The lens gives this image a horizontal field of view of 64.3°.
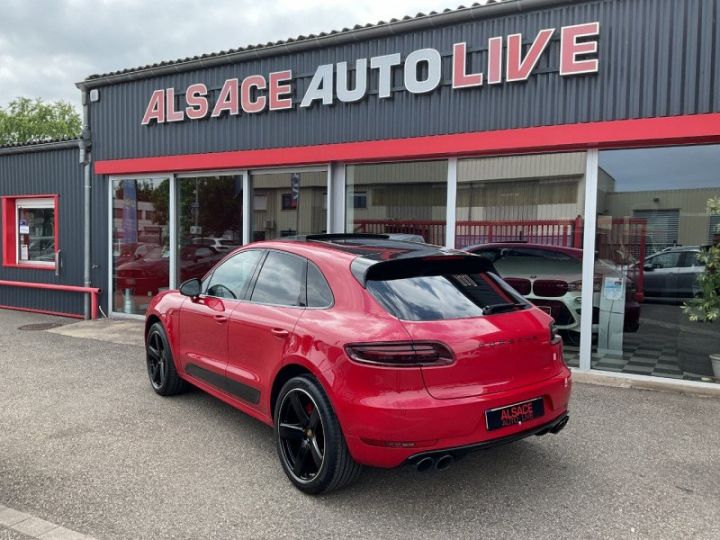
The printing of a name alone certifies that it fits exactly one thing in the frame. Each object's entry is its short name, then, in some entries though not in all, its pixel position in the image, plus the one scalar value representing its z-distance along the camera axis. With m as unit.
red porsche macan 3.10
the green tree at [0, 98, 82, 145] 48.50
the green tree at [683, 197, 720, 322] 6.10
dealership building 6.30
